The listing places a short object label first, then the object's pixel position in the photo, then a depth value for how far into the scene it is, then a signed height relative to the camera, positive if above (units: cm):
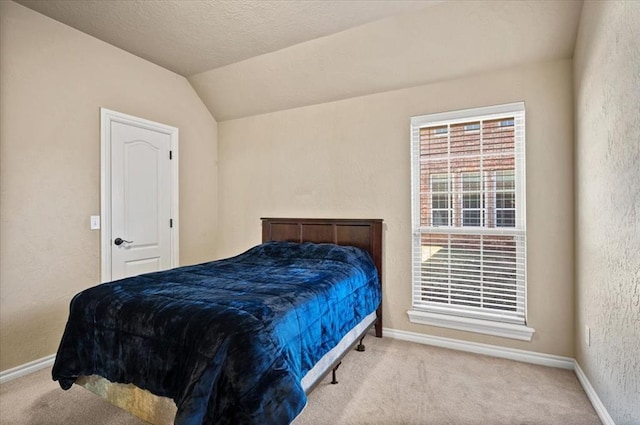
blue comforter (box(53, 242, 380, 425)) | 139 -63
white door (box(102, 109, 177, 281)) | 313 +18
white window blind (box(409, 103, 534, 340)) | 275 -8
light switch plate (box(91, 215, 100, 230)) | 298 -8
